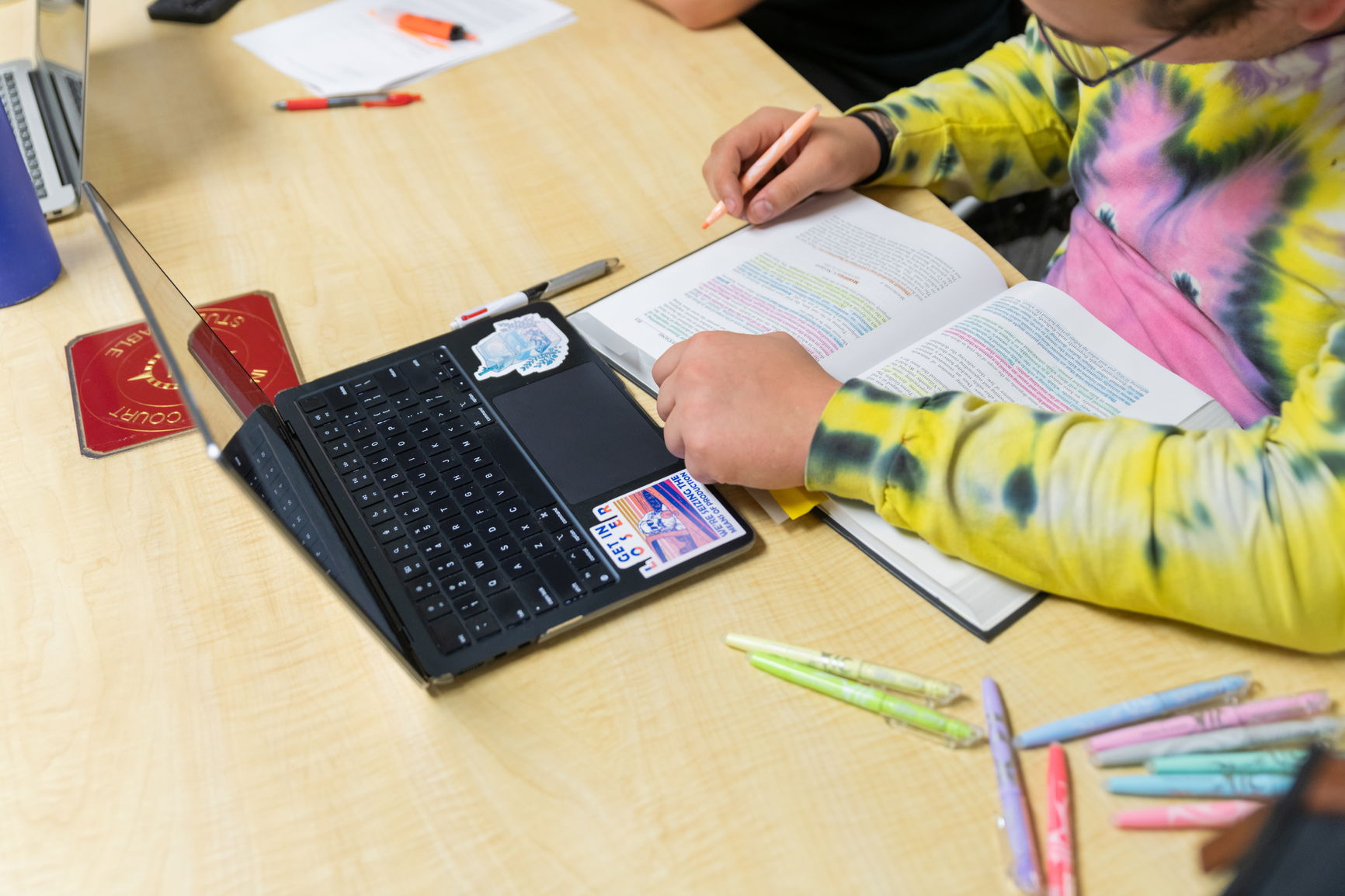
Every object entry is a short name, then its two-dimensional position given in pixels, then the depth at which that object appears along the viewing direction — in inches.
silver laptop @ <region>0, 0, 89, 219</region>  36.3
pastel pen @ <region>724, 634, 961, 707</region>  21.2
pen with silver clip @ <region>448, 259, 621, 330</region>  31.7
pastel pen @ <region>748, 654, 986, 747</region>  20.6
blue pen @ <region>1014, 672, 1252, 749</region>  20.4
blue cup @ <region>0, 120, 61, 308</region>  31.5
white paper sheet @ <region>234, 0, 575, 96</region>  44.1
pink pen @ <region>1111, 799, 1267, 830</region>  18.7
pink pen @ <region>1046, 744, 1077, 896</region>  18.3
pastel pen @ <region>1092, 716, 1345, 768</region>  19.5
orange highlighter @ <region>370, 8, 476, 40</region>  45.9
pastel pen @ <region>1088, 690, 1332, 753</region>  20.0
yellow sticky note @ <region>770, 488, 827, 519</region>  25.2
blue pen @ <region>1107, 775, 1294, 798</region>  18.8
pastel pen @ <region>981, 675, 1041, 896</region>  18.5
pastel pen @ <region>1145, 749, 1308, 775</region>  19.0
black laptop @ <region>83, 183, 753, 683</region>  22.1
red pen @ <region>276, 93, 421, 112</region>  42.3
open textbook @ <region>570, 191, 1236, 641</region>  24.7
